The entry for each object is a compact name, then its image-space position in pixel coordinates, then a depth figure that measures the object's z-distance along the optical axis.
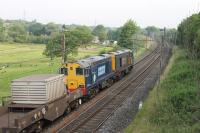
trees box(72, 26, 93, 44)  86.28
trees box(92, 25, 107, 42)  173.68
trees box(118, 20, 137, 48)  92.88
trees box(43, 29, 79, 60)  76.12
